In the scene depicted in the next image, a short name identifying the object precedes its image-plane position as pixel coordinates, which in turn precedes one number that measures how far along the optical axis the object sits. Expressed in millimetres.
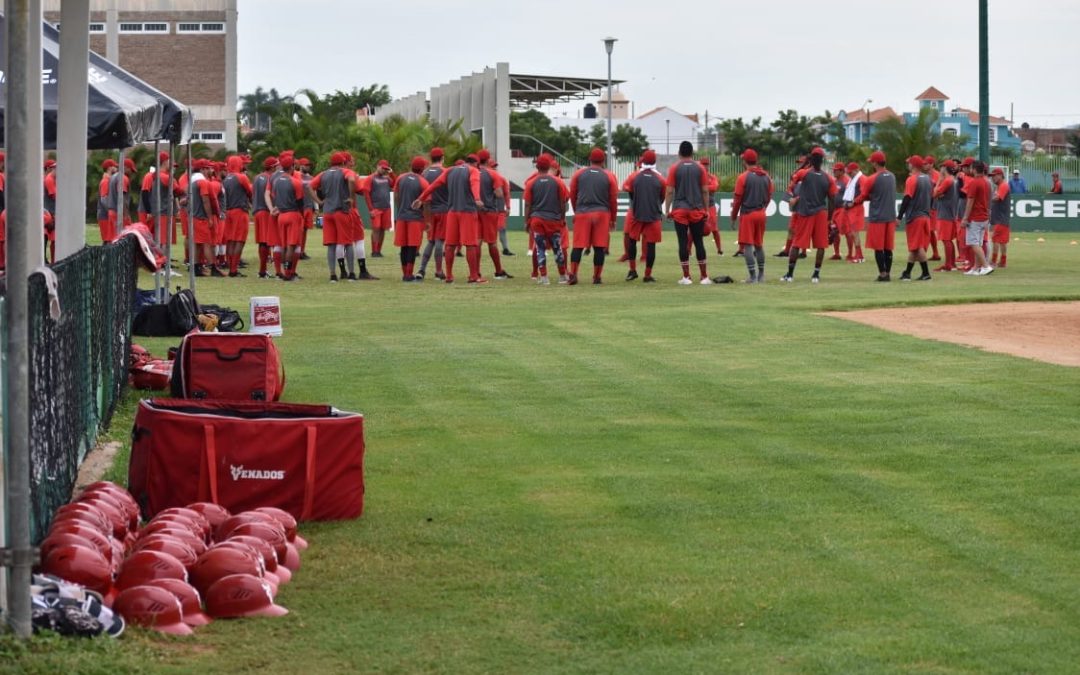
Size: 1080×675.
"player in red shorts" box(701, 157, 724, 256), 32188
